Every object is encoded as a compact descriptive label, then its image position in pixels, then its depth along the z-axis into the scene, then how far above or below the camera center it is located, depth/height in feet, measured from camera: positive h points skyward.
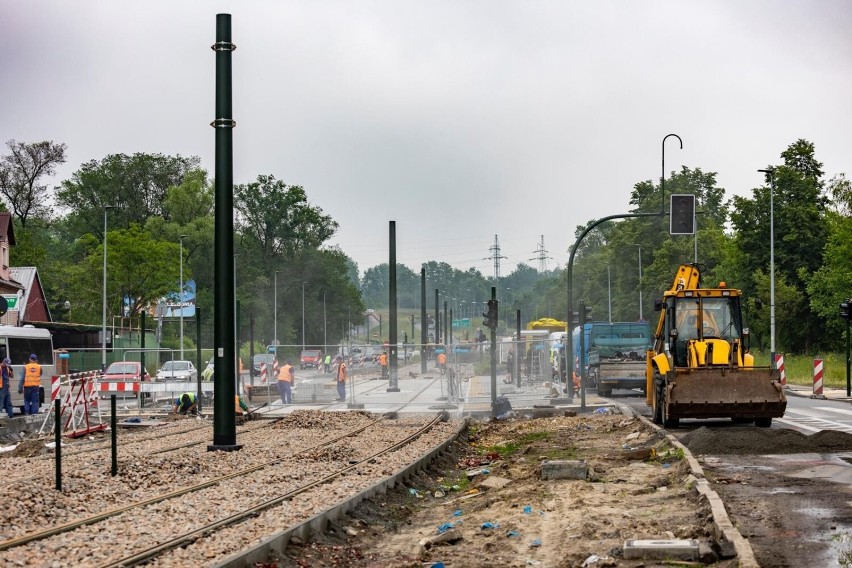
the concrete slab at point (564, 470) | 51.88 -6.04
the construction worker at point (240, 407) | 111.14 -7.03
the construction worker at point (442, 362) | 136.20 -3.60
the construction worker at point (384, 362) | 158.53 -4.07
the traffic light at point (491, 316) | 112.16 +1.48
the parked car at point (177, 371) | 152.66 -5.43
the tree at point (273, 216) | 388.16 +37.83
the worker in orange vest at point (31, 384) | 111.65 -4.91
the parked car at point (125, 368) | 164.00 -5.08
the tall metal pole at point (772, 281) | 174.32 +7.76
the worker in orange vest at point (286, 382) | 129.08 -5.44
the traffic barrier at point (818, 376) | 137.90 -5.19
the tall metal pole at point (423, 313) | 265.50 +4.10
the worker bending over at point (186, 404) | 119.55 -7.23
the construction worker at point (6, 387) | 107.76 -4.96
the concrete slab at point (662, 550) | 30.40 -5.62
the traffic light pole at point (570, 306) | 113.05 +2.70
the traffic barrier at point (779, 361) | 144.48 -3.75
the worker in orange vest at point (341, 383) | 129.08 -5.55
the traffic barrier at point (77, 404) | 87.66 -5.40
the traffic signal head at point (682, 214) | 101.45 +10.02
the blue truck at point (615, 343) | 159.76 -1.64
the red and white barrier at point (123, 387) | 113.80 -5.28
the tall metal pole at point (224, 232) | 71.00 +5.98
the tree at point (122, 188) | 339.36 +42.00
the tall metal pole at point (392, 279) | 190.01 +8.56
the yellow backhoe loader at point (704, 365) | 77.41 -2.33
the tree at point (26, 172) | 288.92 +39.08
